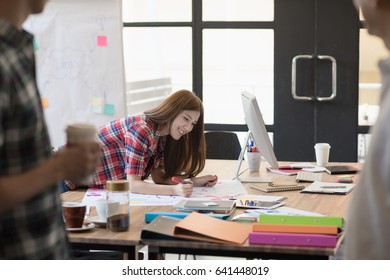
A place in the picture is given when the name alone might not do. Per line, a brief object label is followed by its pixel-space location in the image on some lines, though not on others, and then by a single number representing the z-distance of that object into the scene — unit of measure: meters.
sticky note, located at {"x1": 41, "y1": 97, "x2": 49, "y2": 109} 6.98
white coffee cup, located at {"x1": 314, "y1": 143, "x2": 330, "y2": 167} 5.31
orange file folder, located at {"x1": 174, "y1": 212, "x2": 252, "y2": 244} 3.16
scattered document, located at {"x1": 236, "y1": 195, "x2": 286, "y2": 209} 3.82
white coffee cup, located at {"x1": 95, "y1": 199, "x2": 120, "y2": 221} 3.37
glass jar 3.32
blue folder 3.47
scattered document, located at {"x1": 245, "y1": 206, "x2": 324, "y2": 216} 3.65
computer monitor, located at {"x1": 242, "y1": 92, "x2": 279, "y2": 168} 4.59
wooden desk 3.08
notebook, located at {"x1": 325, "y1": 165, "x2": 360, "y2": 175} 4.98
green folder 3.26
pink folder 3.07
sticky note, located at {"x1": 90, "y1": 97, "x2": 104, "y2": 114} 6.89
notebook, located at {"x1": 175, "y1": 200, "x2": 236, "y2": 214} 3.65
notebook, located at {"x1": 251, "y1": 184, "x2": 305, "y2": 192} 4.33
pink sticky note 6.83
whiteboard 6.81
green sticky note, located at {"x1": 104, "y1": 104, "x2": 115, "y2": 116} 6.86
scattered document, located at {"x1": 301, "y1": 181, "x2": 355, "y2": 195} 4.25
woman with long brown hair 4.33
